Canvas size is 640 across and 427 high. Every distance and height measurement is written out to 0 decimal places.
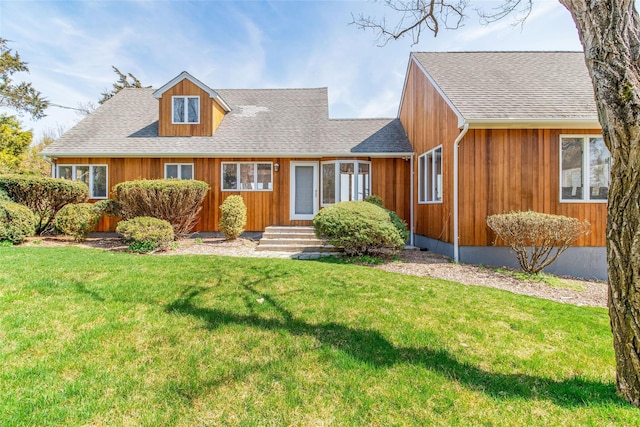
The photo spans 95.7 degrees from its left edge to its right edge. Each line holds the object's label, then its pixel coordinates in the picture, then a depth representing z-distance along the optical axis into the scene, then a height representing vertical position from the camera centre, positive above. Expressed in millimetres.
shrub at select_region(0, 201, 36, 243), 7863 -333
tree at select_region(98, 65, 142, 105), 23625 +10507
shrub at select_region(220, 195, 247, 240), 9719 -240
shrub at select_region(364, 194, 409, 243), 7508 -392
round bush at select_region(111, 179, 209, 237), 8867 +364
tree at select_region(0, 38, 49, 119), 16203 +7021
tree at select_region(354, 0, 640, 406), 2037 +466
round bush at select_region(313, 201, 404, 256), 7199 -452
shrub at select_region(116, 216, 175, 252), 7883 -577
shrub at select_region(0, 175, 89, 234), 8680 +553
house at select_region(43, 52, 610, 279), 7293 +2014
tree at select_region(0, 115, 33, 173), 17503 +4362
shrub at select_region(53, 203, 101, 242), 8664 -277
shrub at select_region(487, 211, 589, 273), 6148 -448
